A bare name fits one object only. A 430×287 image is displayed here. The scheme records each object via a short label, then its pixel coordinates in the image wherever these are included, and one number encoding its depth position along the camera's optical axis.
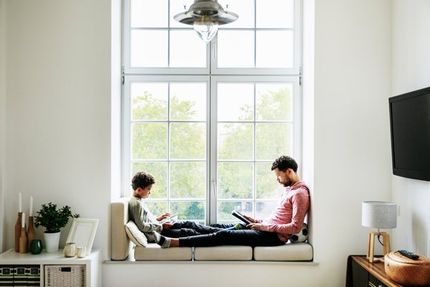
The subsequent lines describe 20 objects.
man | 4.04
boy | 4.09
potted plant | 3.86
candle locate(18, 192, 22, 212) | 3.91
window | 4.55
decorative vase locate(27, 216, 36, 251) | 3.91
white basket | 3.68
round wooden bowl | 2.97
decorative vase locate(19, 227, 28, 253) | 3.88
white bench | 4.02
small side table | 3.67
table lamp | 3.56
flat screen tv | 3.16
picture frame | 3.88
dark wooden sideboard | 3.28
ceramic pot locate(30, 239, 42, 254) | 3.84
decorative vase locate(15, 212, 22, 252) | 3.89
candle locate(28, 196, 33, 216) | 3.91
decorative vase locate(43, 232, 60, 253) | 3.89
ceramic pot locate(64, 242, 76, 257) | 3.74
